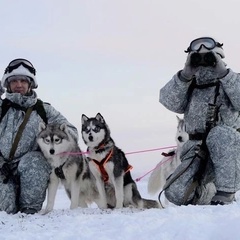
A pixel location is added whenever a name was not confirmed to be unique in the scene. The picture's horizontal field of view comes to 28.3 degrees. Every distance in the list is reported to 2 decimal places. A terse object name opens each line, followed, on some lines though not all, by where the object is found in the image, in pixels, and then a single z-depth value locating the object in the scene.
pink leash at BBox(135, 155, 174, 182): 6.81
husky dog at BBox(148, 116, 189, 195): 6.74
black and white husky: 5.23
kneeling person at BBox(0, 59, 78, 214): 4.94
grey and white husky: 5.13
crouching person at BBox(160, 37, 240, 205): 4.45
